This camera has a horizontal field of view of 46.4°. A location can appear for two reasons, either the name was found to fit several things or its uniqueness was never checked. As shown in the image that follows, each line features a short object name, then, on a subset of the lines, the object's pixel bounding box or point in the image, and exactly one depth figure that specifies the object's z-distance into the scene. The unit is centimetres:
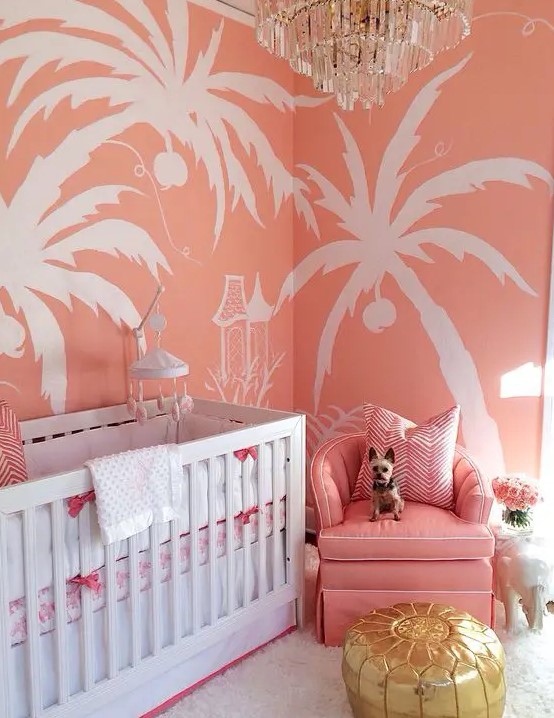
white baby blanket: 173
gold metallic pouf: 168
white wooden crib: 163
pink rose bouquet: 247
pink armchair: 226
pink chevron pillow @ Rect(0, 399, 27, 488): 190
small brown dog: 236
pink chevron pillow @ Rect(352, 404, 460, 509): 252
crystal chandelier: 137
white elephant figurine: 234
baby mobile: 235
